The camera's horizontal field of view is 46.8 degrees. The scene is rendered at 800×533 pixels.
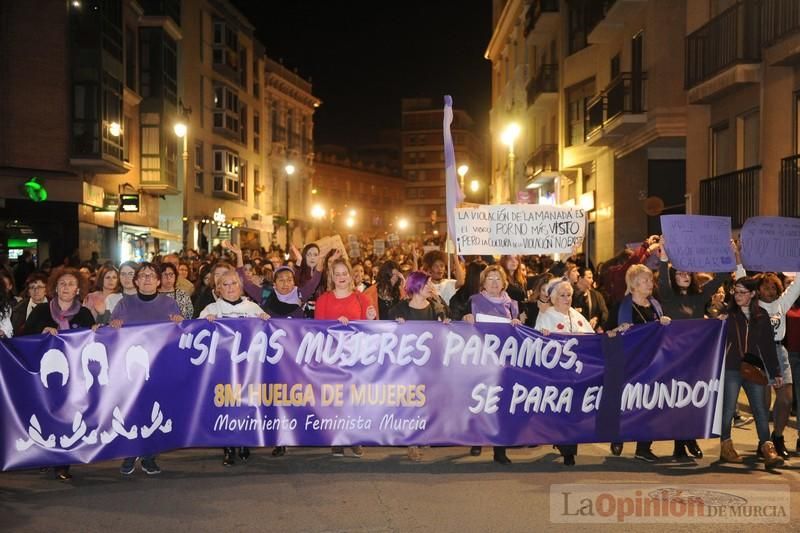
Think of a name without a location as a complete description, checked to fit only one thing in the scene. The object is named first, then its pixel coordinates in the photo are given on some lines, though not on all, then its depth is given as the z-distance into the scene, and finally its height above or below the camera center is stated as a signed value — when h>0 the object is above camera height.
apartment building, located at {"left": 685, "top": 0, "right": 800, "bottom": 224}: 16.55 +3.10
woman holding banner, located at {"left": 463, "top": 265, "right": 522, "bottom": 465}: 9.05 -0.37
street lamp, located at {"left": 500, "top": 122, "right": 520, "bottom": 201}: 24.22 +3.34
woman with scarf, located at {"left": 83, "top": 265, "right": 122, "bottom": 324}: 10.15 -0.38
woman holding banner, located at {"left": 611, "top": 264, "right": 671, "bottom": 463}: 8.79 -0.39
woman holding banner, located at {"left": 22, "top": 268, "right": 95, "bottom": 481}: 8.46 -0.50
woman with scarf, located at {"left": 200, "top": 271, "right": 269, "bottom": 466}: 8.68 -0.43
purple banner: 7.82 -1.12
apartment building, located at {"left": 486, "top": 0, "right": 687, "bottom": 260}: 21.95 +4.23
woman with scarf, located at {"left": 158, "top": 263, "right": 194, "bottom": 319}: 10.29 -0.29
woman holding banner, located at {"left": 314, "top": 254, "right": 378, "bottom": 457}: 9.02 -0.41
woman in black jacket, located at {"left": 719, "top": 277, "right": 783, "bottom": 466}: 8.55 -0.92
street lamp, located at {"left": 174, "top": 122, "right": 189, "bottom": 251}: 26.41 +3.11
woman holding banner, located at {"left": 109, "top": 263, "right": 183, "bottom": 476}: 8.61 -0.43
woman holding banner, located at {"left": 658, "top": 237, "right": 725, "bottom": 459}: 9.37 -0.30
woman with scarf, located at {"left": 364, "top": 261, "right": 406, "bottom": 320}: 10.38 -0.31
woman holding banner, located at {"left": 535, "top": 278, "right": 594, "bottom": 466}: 8.69 -0.52
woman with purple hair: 8.94 -0.42
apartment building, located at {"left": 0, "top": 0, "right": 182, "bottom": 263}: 26.34 +3.89
